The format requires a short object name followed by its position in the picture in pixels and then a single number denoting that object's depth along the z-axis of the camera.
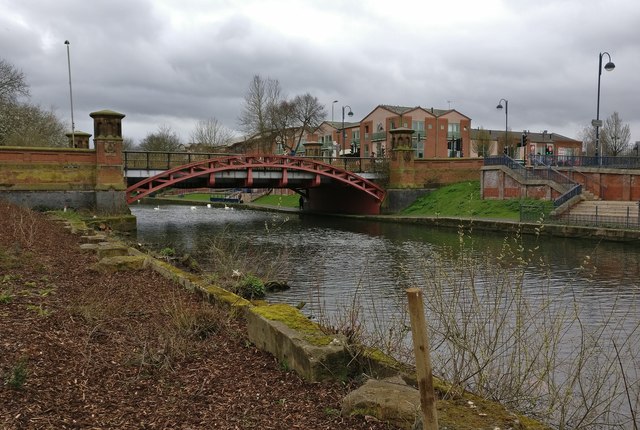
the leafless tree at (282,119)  57.03
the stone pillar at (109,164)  28.28
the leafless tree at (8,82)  36.90
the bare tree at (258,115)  56.75
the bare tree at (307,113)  60.28
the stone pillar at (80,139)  35.42
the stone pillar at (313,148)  44.34
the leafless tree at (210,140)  70.50
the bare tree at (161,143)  71.81
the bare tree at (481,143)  77.06
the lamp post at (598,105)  26.43
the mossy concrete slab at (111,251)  10.65
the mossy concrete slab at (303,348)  4.68
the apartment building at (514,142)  77.94
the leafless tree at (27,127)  38.03
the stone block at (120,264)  9.25
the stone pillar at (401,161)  38.56
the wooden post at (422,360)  2.71
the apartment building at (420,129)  72.44
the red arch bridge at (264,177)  30.30
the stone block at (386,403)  3.74
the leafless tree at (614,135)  66.25
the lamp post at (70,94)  35.33
